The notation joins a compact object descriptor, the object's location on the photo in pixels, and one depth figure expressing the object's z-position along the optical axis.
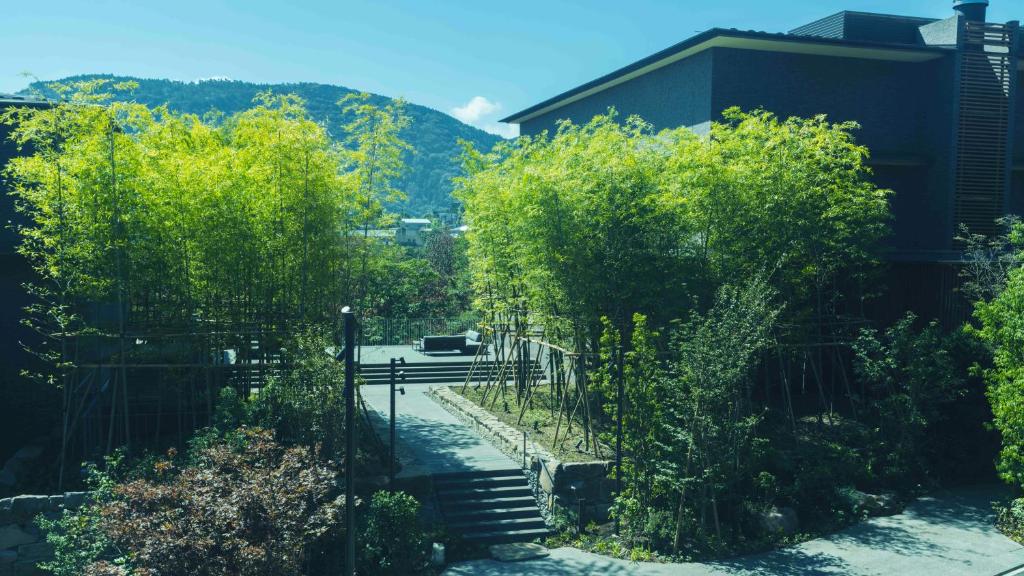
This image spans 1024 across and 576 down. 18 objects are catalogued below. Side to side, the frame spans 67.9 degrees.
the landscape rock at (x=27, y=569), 10.27
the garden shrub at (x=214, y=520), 8.22
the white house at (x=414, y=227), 70.65
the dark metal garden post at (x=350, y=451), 7.68
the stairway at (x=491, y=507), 11.77
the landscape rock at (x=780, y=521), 11.47
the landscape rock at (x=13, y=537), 10.26
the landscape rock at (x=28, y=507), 10.30
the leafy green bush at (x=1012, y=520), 11.40
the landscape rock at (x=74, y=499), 10.41
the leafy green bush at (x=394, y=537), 10.32
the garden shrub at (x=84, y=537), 9.15
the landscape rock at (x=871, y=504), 12.23
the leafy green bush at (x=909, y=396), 13.34
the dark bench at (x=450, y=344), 25.33
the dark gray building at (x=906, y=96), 17.05
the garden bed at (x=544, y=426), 12.80
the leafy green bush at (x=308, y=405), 11.12
